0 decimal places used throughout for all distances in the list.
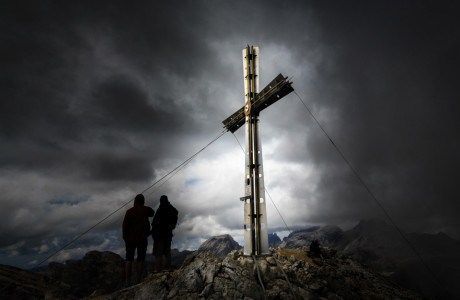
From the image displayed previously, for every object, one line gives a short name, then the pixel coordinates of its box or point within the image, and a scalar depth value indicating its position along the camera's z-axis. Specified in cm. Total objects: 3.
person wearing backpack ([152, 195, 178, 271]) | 968
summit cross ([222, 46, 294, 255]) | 1019
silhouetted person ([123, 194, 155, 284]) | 898
